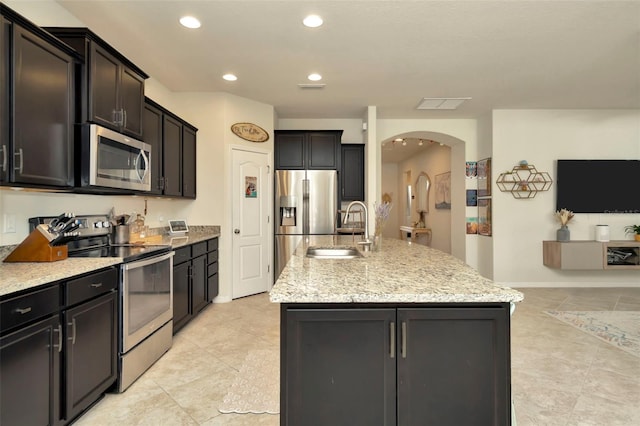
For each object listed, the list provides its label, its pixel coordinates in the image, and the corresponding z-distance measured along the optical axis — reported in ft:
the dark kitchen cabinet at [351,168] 18.20
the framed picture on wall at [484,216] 17.48
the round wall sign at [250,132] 15.05
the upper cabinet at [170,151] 11.02
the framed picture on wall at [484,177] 17.44
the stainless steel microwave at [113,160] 7.31
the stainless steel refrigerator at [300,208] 16.81
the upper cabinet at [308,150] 17.31
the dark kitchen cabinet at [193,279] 10.50
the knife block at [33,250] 6.50
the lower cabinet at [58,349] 4.82
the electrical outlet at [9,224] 6.89
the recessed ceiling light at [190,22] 8.87
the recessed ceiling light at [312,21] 8.84
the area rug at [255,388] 6.79
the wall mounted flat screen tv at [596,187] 17.10
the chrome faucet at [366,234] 9.43
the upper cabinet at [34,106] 5.70
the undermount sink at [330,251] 8.68
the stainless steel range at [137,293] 7.38
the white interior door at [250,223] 14.89
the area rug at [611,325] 10.17
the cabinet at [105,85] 7.32
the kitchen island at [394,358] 4.24
